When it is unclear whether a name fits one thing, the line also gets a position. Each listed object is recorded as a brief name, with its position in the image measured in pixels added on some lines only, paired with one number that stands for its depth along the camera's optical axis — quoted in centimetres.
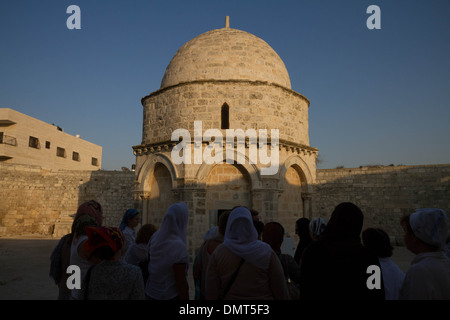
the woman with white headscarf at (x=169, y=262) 297
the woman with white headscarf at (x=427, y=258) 211
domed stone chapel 955
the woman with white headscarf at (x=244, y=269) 244
